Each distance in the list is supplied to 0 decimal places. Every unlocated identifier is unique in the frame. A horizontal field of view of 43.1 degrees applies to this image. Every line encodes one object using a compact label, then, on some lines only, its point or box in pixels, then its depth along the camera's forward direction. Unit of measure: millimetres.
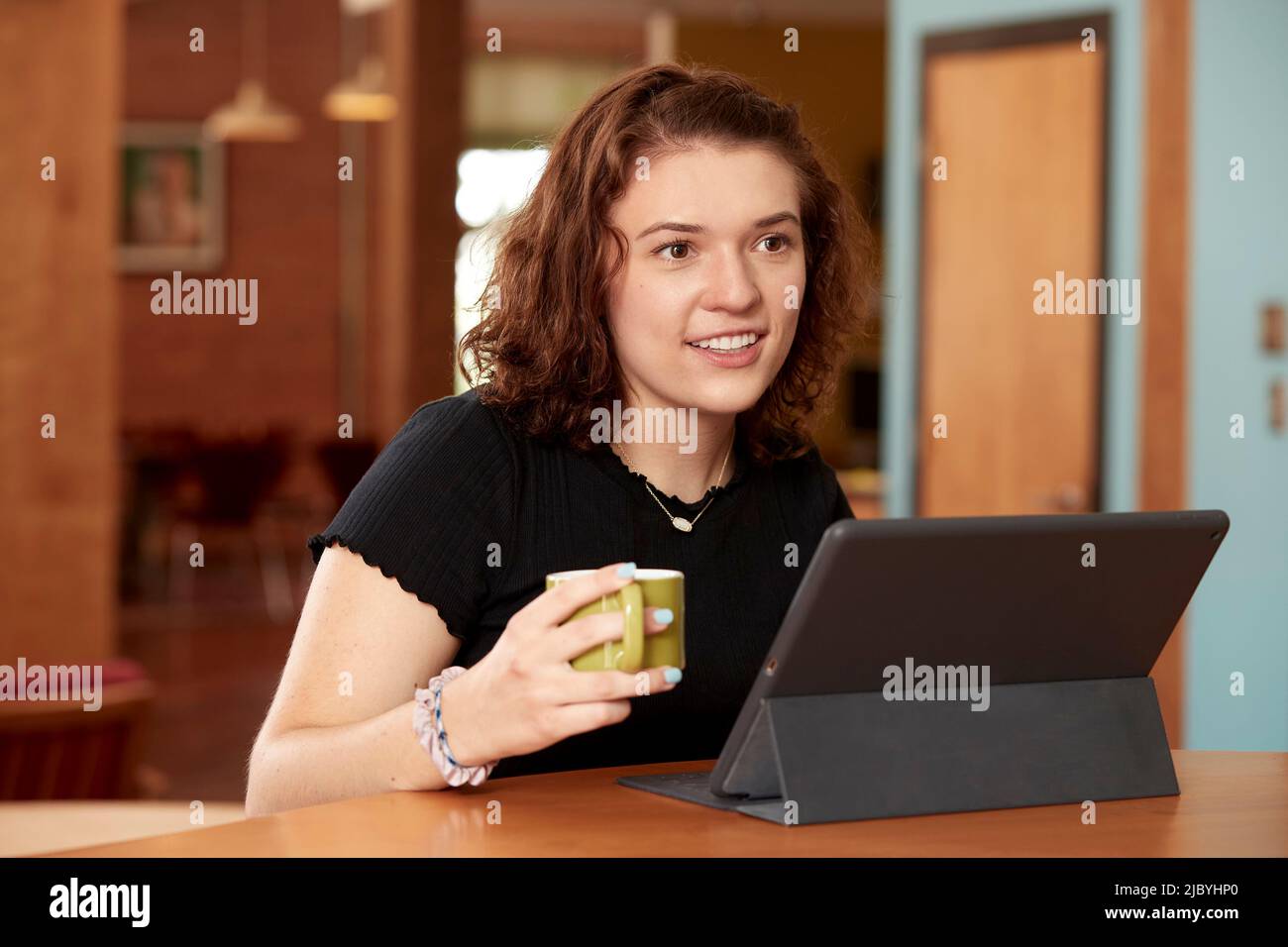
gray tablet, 1318
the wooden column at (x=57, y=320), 4664
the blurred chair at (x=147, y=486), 9898
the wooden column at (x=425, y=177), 7328
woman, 1700
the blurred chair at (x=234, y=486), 9492
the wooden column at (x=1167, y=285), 4461
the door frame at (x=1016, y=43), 4918
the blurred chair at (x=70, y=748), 2457
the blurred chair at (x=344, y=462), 9844
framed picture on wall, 11891
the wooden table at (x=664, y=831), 1324
